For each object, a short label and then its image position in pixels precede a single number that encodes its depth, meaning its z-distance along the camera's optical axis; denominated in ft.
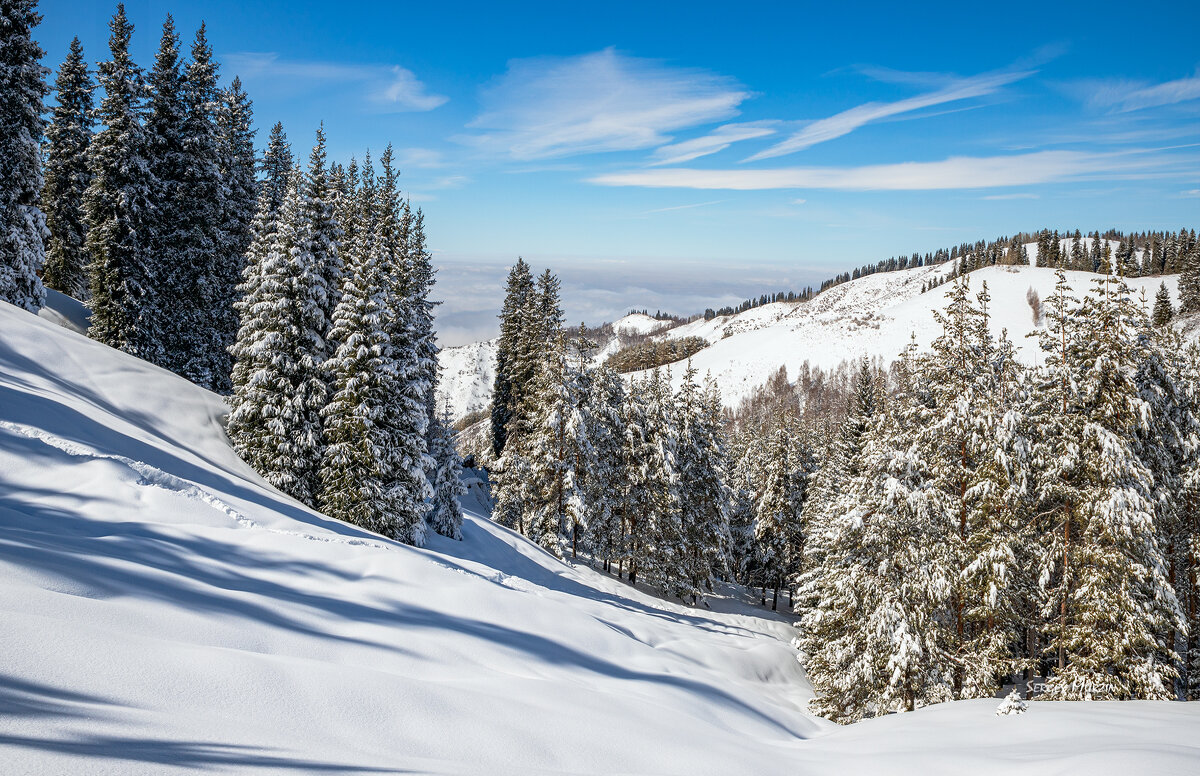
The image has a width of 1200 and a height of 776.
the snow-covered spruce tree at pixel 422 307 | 85.87
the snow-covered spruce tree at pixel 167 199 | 95.04
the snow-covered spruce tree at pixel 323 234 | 78.84
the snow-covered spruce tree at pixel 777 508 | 141.08
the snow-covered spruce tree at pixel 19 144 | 74.54
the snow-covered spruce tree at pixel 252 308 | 77.05
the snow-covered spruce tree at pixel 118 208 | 89.30
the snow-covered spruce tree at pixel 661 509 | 98.94
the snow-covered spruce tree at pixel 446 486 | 91.91
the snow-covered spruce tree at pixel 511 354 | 136.98
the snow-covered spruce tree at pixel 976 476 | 48.11
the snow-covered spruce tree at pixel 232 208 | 108.17
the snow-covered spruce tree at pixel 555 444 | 103.04
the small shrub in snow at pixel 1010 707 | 32.10
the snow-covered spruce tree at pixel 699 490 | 104.32
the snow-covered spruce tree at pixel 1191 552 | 60.39
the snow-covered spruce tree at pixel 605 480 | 105.29
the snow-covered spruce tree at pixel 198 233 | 98.68
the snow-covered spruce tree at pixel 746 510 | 153.58
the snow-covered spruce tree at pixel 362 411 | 73.77
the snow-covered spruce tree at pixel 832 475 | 85.05
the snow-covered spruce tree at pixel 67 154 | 109.09
